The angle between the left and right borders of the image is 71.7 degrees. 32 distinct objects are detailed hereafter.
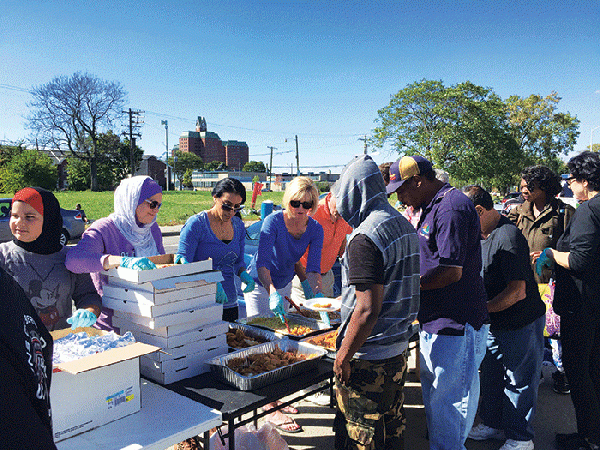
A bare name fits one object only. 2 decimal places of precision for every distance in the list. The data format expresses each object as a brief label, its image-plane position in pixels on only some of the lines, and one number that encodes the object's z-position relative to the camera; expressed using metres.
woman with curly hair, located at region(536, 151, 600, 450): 2.70
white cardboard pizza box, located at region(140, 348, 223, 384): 2.05
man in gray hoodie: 1.84
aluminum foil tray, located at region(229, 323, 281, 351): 2.74
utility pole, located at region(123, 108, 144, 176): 36.66
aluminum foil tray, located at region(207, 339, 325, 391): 2.04
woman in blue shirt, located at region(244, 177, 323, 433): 3.40
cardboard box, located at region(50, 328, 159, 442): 1.53
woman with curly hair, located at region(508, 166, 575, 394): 3.69
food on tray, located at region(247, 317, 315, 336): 2.95
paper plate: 3.08
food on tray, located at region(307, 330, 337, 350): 2.67
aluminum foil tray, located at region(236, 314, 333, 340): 2.89
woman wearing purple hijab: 2.23
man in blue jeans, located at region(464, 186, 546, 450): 2.68
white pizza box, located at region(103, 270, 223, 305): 1.95
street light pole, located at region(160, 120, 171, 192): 50.09
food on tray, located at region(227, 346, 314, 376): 2.19
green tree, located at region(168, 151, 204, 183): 95.64
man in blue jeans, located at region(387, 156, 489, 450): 2.19
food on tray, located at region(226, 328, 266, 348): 2.59
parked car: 11.22
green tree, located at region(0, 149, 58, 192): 38.28
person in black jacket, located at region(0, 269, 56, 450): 0.56
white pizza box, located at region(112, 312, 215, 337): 2.02
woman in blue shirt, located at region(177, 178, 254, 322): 3.09
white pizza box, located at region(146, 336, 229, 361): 2.04
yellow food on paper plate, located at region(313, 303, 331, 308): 3.15
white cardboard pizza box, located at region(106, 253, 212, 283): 1.92
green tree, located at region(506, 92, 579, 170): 32.44
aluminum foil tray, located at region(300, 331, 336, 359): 2.54
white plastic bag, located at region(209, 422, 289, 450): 2.44
